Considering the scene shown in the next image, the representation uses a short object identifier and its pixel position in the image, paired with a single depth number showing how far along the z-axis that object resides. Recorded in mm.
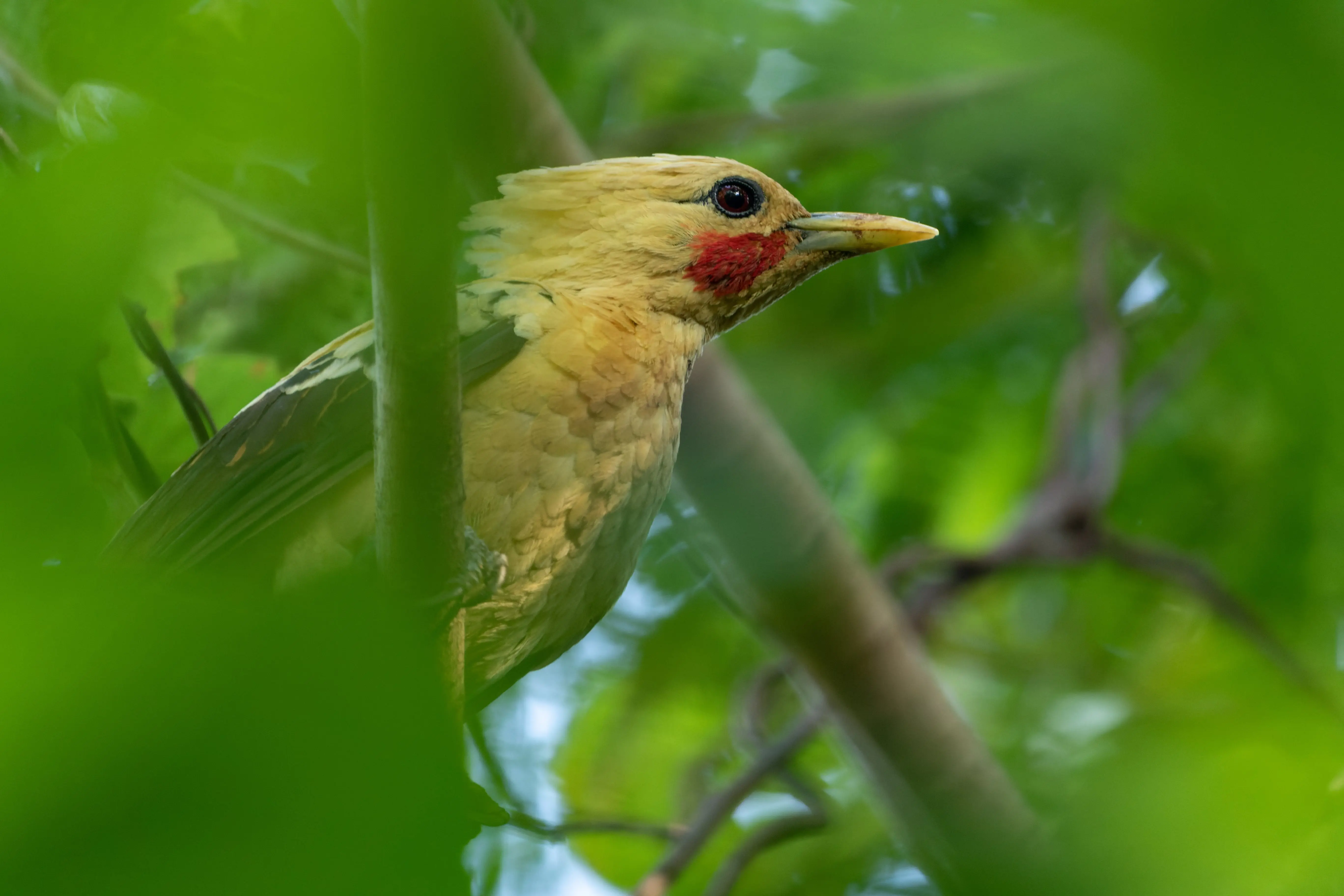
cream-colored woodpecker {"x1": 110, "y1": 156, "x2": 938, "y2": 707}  6168
